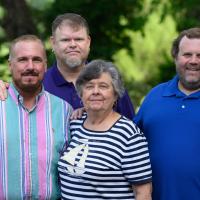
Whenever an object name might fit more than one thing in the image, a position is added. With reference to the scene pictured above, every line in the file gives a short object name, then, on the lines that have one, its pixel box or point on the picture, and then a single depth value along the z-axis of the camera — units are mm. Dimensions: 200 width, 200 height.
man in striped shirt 5953
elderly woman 5798
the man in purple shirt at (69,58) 6997
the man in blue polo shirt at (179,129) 6201
